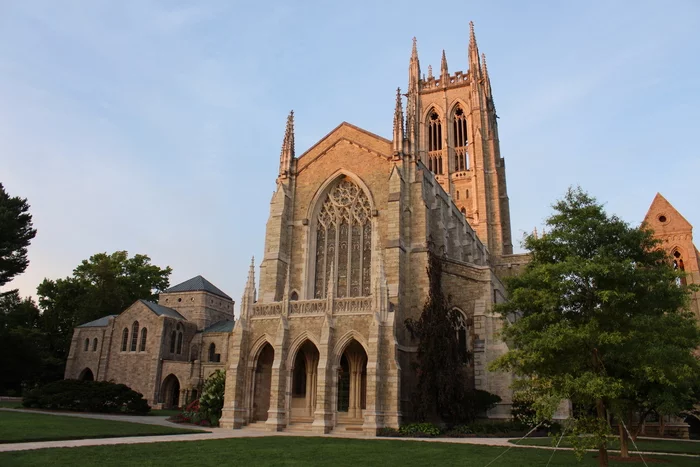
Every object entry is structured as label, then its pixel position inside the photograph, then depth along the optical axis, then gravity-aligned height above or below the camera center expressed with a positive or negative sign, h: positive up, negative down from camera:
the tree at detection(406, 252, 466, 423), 21.34 +1.58
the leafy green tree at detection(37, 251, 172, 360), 48.97 +10.16
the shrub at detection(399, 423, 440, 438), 20.06 -0.92
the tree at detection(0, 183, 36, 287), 32.72 +9.92
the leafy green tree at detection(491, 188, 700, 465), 11.08 +1.95
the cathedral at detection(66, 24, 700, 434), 22.12 +4.78
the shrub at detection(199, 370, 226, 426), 24.08 +0.05
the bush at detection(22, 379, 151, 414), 27.78 +0.15
